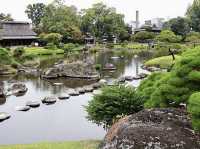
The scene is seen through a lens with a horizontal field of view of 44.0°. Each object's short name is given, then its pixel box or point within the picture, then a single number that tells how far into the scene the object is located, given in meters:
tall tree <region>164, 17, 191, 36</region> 67.26
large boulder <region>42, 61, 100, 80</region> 31.41
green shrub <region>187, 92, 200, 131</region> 8.07
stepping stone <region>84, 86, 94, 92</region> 25.11
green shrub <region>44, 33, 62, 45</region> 53.93
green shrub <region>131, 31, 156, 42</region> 67.04
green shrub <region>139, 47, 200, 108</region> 9.85
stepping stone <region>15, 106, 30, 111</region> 19.68
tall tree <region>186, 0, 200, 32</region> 66.62
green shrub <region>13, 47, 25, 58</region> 43.37
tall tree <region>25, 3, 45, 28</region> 78.93
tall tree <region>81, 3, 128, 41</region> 63.03
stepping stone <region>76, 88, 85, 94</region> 24.54
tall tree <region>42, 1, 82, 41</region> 58.19
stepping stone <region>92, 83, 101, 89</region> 26.30
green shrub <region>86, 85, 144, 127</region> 12.76
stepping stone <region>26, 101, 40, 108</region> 20.48
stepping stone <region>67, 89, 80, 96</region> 23.85
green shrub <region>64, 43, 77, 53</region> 52.93
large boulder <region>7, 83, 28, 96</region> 24.43
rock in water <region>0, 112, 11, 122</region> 17.94
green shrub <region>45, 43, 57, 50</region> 53.18
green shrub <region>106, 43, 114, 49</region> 63.42
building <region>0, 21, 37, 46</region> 51.72
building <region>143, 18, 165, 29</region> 98.43
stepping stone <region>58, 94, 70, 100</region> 22.60
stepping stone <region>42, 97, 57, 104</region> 21.45
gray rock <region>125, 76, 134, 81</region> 30.61
